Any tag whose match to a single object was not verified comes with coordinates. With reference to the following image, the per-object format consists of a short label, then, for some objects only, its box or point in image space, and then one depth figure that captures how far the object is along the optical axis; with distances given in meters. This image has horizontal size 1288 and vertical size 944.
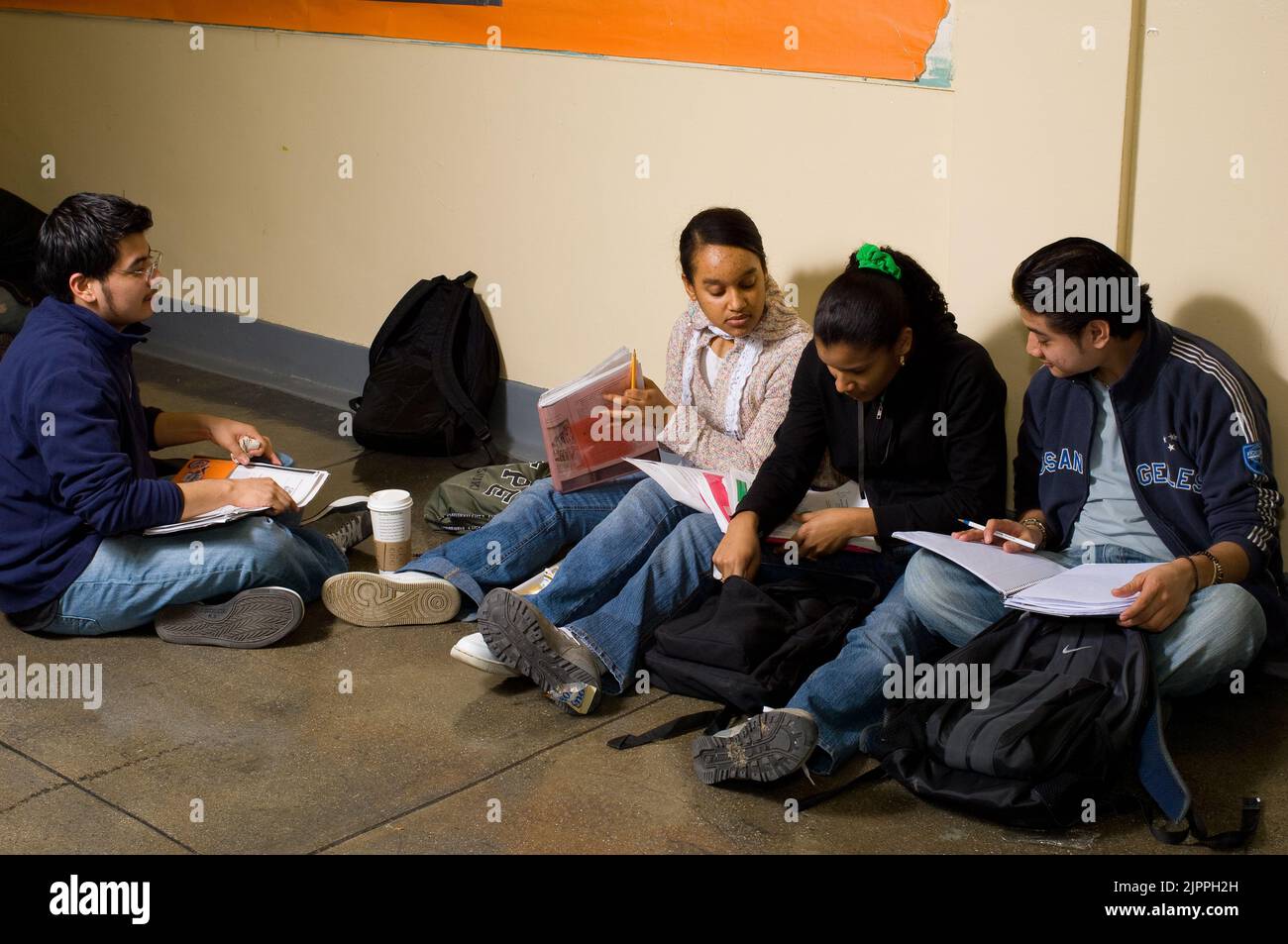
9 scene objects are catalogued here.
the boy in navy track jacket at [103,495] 3.17
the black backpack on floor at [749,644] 2.89
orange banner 3.46
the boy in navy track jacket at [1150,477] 2.63
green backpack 4.05
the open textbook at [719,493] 3.22
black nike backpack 2.50
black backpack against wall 4.70
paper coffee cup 3.64
